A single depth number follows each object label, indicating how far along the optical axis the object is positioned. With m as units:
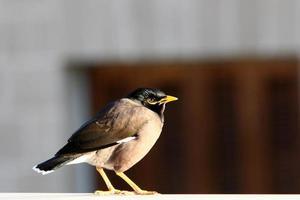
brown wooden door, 18.33
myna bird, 7.94
